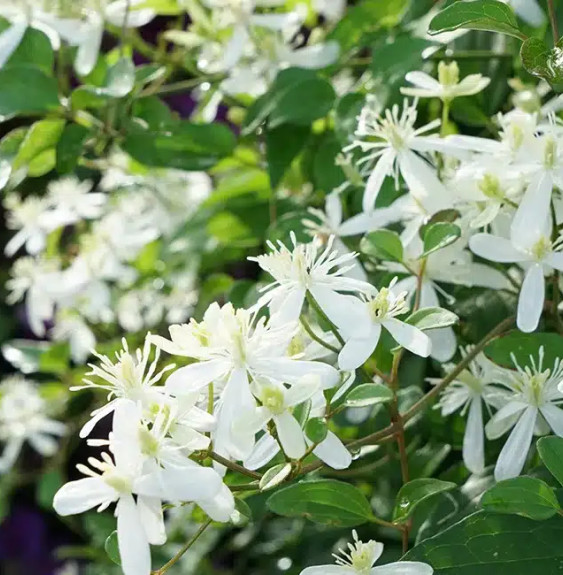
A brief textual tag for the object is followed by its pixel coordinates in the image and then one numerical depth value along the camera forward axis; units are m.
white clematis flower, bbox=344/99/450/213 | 0.53
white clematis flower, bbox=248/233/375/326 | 0.45
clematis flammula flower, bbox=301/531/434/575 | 0.43
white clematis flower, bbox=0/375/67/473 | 1.03
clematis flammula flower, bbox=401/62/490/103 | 0.55
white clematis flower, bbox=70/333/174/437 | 0.43
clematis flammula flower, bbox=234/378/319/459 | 0.41
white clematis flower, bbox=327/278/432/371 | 0.44
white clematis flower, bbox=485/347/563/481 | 0.48
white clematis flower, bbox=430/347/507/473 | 0.52
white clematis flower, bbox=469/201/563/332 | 0.47
